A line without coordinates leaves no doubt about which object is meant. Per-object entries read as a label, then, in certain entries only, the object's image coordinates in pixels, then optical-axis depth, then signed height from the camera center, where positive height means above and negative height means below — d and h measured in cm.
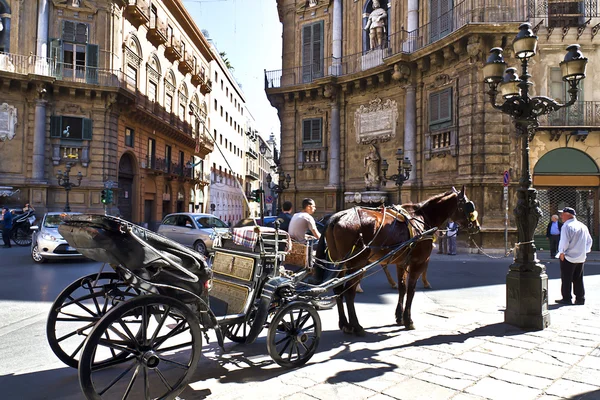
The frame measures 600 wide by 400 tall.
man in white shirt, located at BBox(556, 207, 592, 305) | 771 -85
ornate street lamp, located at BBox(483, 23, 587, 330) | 605 +25
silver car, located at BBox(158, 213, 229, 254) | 1450 -81
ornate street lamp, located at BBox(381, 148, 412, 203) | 1733 +152
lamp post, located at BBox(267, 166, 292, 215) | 2303 +135
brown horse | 574 -52
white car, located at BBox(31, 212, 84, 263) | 1229 -121
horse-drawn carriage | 330 -88
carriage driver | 645 -30
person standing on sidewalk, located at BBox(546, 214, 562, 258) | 1530 -92
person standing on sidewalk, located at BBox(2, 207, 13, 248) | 1838 -108
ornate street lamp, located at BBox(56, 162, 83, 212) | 2234 +147
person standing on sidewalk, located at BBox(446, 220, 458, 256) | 1638 -149
